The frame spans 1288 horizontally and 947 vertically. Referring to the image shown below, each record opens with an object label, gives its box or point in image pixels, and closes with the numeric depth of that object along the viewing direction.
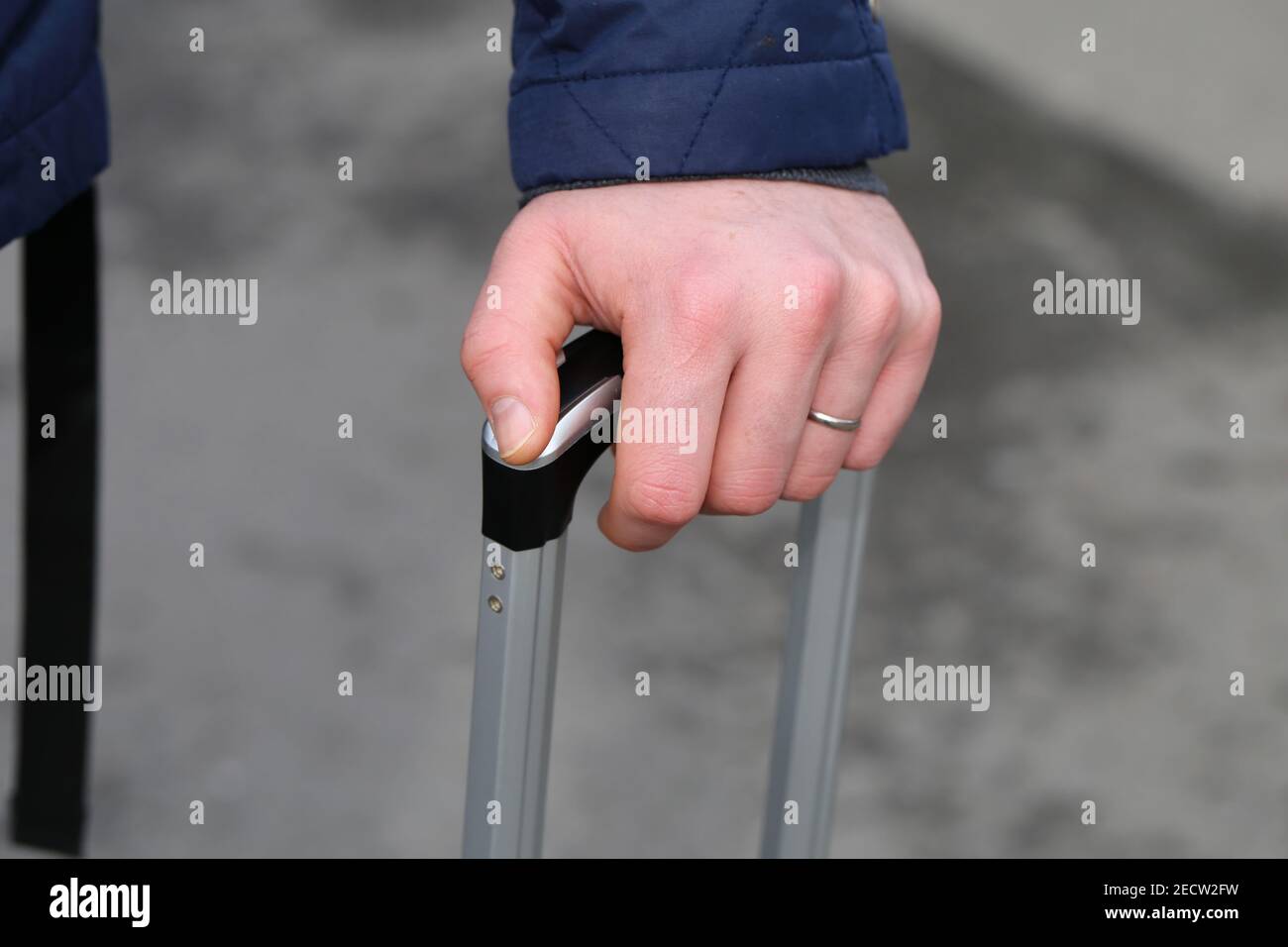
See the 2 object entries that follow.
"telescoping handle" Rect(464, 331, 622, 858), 0.99
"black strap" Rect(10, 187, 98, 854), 1.22
